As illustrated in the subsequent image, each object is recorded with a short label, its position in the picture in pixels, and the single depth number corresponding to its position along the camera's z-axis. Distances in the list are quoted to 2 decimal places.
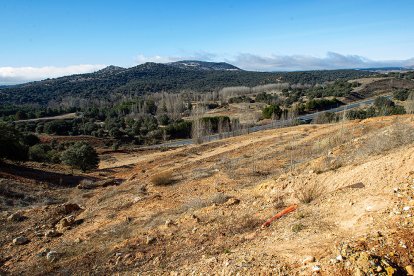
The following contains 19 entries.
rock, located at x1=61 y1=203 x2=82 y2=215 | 12.80
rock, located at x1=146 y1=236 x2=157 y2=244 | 8.38
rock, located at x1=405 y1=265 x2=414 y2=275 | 4.51
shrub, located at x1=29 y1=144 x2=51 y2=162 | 35.65
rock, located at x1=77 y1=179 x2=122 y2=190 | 18.82
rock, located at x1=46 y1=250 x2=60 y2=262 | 8.28
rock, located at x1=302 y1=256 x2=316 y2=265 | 5.16
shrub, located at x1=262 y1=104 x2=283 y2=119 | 66.69
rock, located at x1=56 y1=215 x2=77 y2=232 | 10.81
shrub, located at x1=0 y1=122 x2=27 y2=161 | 24.23
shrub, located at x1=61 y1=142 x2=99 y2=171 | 28.27
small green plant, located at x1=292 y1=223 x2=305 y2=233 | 6.86
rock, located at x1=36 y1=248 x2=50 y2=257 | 8.64
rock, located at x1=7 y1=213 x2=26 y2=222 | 11.79
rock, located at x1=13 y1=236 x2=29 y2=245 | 9.72
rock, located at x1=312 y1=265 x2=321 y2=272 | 4.86
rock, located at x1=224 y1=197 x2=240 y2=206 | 10.36
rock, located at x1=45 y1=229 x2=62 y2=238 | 10.17
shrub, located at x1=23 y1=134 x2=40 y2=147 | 46.85
